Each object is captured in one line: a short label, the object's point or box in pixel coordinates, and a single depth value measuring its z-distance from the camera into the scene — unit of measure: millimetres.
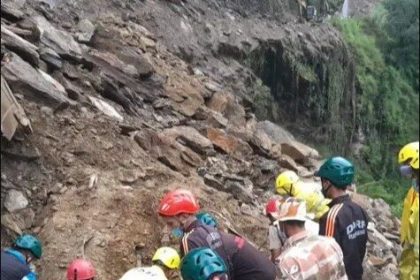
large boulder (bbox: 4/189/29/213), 6391
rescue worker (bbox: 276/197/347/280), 3906
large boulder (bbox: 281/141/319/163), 13148
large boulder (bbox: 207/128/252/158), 10836
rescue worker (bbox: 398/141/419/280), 4770
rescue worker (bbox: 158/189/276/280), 4398
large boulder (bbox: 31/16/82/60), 9375
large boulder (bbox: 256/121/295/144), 14045
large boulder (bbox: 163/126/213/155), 9972
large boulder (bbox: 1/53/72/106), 7301
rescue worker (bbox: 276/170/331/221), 5418
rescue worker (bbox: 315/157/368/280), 4762
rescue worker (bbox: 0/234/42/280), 4104
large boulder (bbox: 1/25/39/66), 7779
